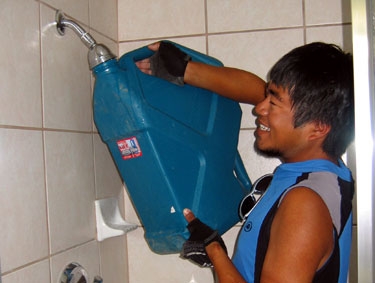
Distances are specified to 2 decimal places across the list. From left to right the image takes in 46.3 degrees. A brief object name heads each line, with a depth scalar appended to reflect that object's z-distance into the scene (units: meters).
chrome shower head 1.02
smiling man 0.81
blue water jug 1.02
